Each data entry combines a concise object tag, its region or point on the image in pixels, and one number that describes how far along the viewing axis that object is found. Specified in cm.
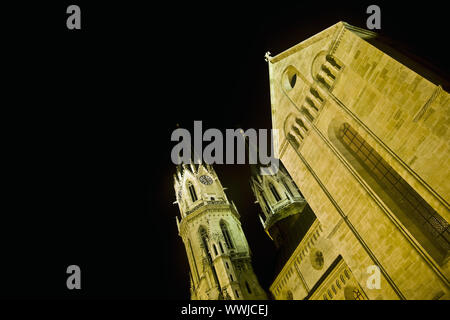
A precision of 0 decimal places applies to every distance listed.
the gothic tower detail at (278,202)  3612
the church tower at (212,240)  3025
